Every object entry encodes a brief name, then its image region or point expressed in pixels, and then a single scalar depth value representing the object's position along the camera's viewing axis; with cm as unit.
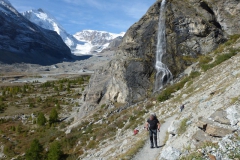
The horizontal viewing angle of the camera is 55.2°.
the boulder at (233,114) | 944
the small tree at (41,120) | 5872
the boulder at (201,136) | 978
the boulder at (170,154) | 1036
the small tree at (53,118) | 5822
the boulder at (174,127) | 1344
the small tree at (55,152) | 2896
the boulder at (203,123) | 1005
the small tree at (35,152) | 3347
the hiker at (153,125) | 1425
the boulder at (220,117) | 966
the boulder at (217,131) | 930
